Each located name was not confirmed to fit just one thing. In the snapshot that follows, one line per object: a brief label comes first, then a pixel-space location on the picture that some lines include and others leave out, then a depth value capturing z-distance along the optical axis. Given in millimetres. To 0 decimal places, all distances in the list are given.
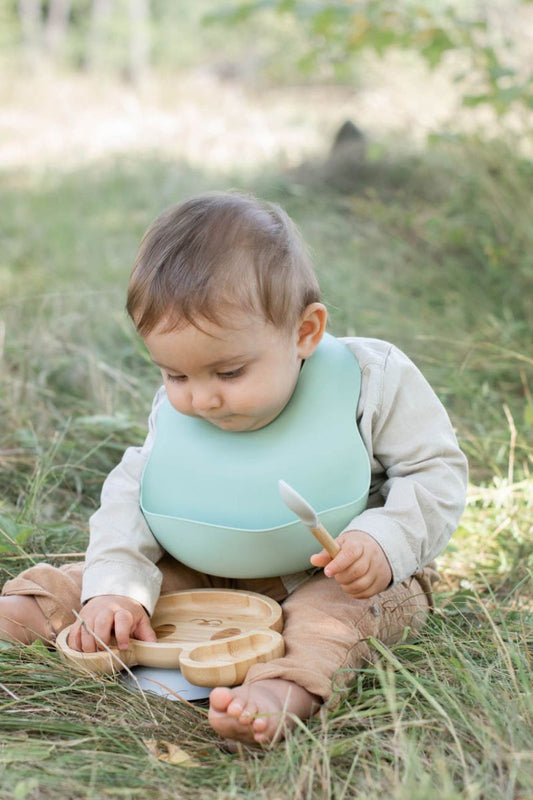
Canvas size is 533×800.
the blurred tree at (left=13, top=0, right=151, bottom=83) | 17766
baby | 1828
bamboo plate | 1762
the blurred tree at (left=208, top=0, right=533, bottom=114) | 4266
